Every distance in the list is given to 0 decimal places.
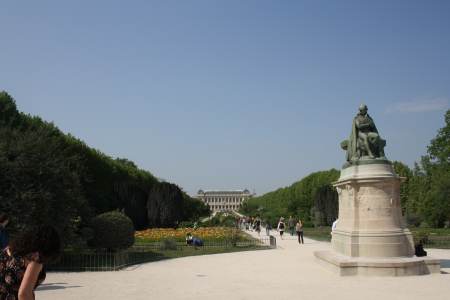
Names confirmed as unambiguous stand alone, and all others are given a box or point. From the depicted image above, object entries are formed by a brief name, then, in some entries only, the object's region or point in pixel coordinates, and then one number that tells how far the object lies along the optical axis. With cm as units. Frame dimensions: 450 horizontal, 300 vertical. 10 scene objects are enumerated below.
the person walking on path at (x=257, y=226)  4384
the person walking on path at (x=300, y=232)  2958
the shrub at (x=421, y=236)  2556
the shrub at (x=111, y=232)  1969
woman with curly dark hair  410
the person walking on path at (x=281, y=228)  3492
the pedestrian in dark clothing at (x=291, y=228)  3881
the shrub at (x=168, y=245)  2469
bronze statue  1670
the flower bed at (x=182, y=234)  2855
